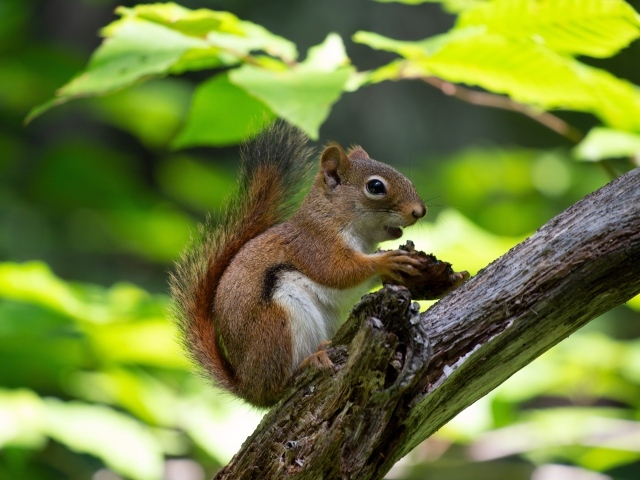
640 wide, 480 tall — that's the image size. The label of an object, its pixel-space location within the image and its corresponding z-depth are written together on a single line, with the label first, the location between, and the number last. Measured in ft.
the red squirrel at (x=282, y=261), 13.20
